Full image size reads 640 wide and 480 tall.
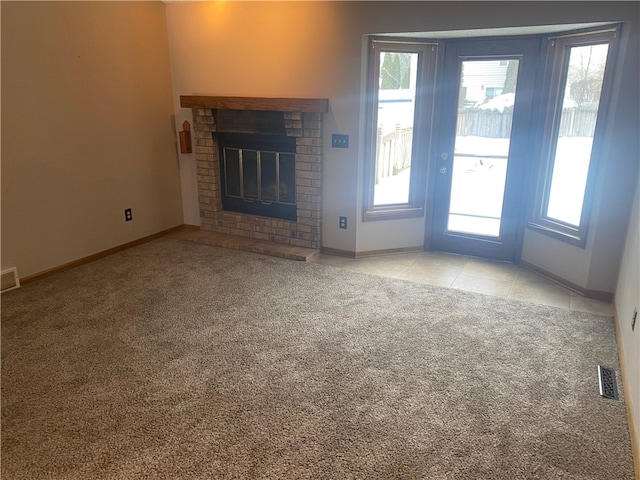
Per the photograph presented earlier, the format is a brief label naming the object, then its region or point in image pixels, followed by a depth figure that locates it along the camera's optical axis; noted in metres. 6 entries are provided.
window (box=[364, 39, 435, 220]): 4.04
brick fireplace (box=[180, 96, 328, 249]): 4.24
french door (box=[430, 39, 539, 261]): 3.88
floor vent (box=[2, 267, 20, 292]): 3.58
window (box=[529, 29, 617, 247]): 3.34
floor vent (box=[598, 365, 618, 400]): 2.37
